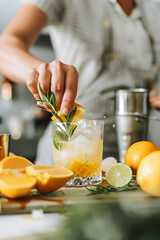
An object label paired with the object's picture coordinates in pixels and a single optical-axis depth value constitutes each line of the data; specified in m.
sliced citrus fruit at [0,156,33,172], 0.59
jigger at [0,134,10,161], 0.69
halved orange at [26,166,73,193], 0.52
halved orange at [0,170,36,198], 0.49
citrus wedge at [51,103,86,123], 0.70
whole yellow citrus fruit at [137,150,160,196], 0.54
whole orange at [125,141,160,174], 0.69
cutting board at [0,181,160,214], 0.48
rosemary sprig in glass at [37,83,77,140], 0.65
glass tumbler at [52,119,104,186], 0.64
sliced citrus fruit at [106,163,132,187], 0.62
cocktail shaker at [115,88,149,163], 1.08
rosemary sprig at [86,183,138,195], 0.57
